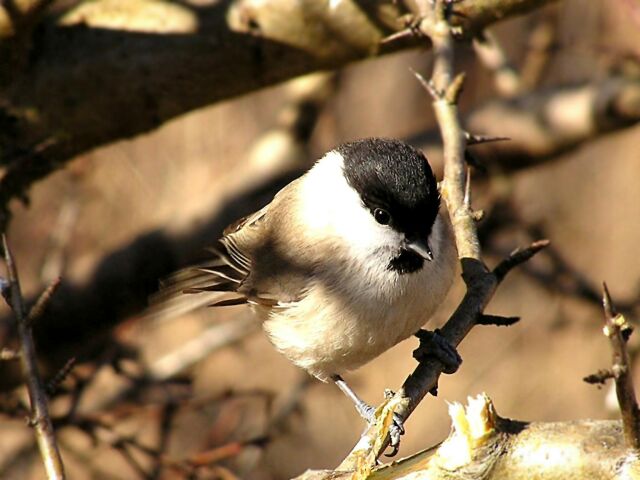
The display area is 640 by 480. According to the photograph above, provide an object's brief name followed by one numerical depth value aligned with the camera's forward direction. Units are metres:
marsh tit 5.51
